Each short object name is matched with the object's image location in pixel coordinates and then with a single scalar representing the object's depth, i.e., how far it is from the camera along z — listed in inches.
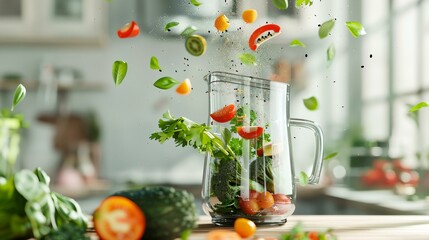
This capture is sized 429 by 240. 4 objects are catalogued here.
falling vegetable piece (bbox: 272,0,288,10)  43.2
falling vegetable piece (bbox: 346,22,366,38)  43.3
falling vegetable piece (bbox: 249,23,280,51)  43.2
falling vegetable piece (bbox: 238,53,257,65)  45.6
